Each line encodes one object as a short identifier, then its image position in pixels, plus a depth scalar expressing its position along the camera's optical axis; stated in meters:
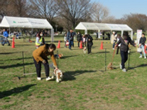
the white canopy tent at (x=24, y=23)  23.67
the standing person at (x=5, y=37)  20.43
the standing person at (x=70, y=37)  16.72
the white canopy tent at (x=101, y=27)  31.71
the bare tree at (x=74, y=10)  53.06
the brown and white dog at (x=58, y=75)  6.18
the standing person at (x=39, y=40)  10.84
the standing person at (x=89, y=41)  13.73
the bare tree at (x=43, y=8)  53.03
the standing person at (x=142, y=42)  11.55
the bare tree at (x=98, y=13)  63.14
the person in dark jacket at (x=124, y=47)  7.86
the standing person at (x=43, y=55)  5.96
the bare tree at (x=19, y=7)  50.75
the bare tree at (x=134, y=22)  70.22
